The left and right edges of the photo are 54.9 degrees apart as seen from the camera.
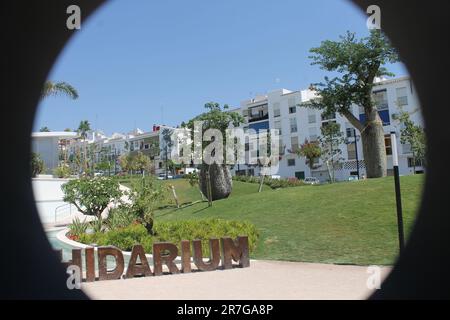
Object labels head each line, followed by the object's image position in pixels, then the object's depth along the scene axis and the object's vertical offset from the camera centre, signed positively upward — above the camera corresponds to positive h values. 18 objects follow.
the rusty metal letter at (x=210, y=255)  8.94 -1.62
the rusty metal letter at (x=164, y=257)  8.62 -1.53
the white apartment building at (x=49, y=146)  35.28 +3.42
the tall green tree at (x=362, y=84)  19.78 +4.09
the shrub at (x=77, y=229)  13.74 -1.46
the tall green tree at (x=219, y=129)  23.22 +2.43
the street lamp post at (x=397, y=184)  5.51 -0.23
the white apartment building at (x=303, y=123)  47.38 +6.27
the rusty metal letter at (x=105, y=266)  8.29 -1.58
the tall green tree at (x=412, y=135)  32.28 +2.53
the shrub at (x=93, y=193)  17.36 -0.32
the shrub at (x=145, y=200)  12.50 -0.52
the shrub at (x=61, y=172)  31.90 +1.14
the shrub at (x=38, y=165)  28.30 +1.61
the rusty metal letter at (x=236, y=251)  9.26 -1.59
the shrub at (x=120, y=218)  13.37 -1.14
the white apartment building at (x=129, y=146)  77.84 +7.25
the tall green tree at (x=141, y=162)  60.01 +2.81
